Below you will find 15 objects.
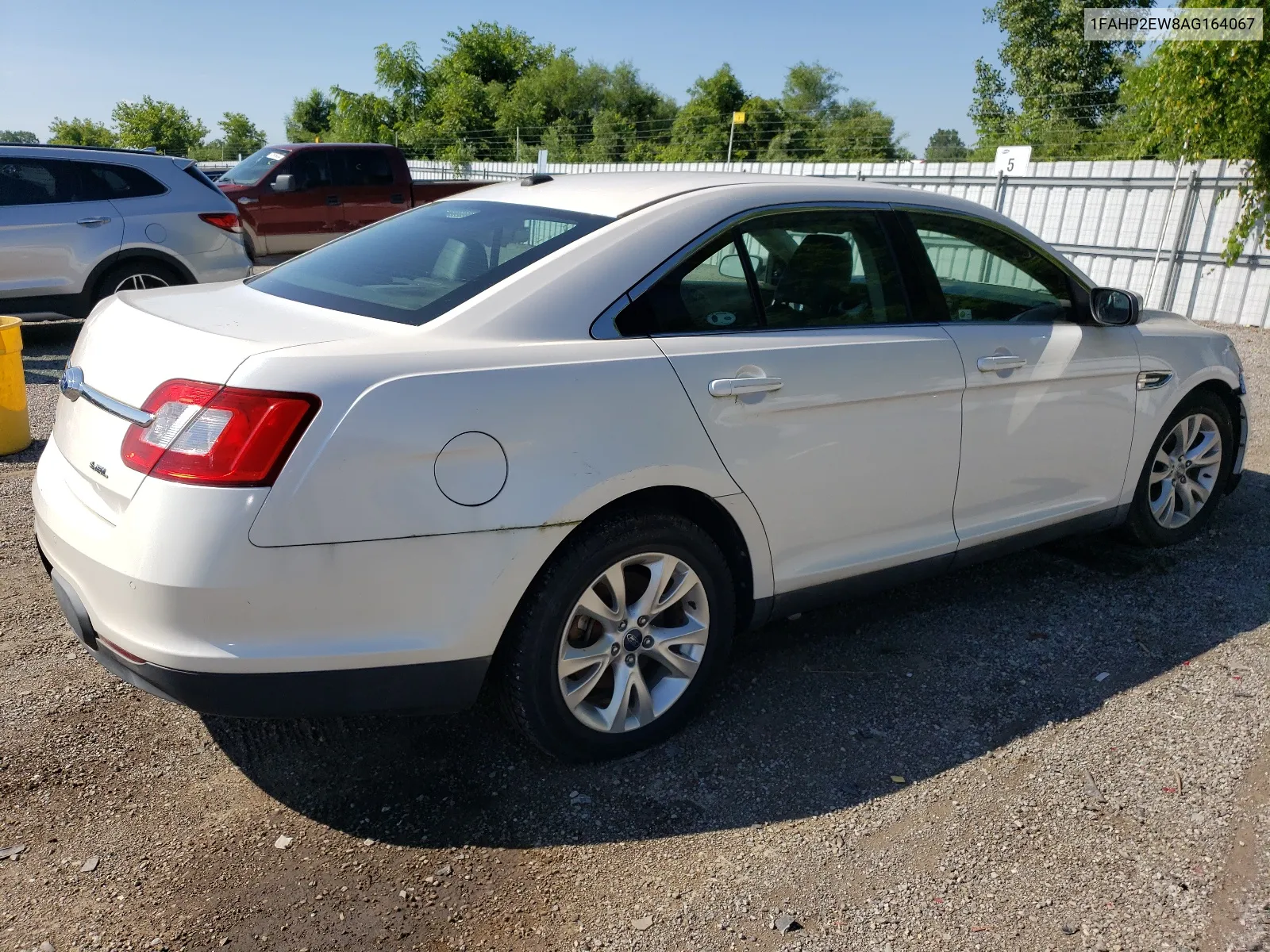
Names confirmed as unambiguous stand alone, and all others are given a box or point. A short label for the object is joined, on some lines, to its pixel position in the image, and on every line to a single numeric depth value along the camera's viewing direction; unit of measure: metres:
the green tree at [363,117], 41.38
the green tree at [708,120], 33.62
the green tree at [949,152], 26.62
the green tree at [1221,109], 11.51
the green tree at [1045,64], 38.84
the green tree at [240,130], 59.04
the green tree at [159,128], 49.38
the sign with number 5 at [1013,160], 14.51
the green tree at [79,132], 58.44
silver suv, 8.55
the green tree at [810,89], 69.06
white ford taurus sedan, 2.32
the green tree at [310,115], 75.12
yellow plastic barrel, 5.85
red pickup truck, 14.62
